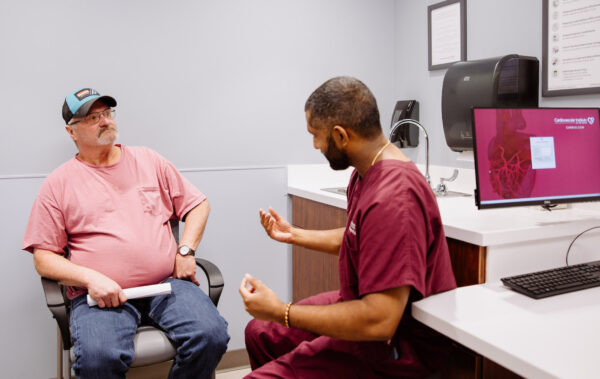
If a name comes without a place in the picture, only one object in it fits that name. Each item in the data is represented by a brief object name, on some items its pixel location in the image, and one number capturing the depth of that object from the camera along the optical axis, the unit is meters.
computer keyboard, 1.24
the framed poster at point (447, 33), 2.50
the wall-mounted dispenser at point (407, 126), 2.82
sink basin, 2.31
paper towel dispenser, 2.06
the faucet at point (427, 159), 2.23
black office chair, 1.62
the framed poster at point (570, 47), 1.90
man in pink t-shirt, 1.67
